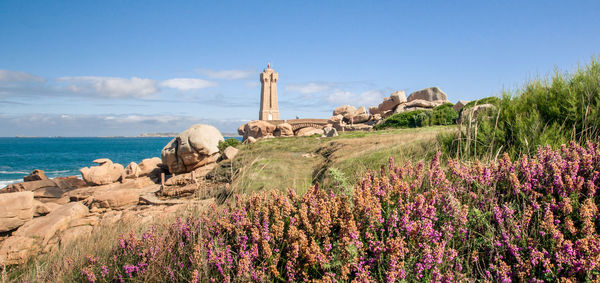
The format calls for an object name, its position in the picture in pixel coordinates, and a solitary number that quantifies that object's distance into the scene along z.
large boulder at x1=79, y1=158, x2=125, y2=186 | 22.00
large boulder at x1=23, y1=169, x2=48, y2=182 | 24.05
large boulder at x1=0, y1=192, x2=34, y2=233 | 10.91
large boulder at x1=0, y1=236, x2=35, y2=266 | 8.06
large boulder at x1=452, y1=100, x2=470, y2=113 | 26.68
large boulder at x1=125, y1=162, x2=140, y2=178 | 21.78
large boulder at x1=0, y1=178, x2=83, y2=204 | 19.81
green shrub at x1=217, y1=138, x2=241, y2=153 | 19.74
